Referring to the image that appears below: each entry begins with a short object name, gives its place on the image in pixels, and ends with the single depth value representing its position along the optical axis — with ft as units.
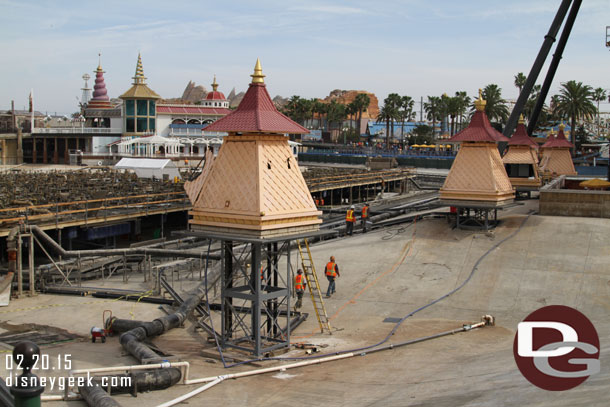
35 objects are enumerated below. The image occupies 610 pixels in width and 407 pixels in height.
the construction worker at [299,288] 71.05
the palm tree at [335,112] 514.27
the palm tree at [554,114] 309.94
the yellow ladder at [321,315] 64.50
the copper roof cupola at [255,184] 56.24
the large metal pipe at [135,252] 89.28
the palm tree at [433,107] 446.19
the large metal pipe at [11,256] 77.56
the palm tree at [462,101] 378.73
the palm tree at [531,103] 334.60
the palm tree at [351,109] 486.14
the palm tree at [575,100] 277.23
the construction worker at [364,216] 113.20
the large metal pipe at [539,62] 150.10
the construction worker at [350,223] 109.09
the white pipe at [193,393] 42.32
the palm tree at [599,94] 416.99
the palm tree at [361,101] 472.44
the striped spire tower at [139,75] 288.71
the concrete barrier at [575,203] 103.35
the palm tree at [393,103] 418.92
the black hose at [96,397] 39.19
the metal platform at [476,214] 98.94
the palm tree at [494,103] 326.44
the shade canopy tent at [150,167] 195.62
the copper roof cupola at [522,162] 136.05
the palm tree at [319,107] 464.65
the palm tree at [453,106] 374.73
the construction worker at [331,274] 75.82
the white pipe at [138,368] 44.96
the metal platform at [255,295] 55.57
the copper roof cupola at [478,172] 99.09
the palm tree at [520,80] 349.00
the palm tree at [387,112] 422.00
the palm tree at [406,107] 429.71
